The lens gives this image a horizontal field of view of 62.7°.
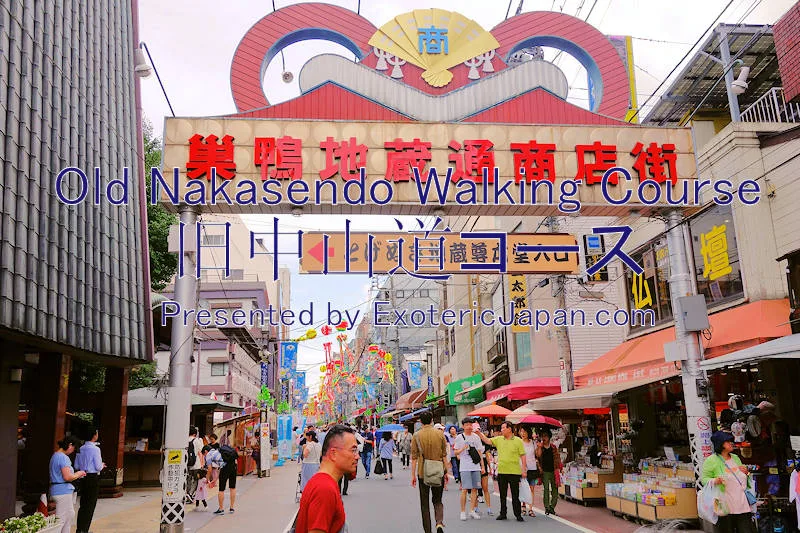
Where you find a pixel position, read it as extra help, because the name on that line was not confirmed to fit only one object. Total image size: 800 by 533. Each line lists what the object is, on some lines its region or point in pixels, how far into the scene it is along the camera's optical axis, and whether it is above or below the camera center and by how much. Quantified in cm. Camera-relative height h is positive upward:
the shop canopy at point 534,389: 2428 +34
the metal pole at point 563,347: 1892 +145
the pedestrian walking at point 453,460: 1731 -170
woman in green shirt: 768 -103
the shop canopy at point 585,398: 1351 -4
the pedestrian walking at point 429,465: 1001 -97
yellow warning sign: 1090 -76
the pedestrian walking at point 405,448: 2930 -206
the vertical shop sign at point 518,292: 2408 +385
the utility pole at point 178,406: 1072 +7
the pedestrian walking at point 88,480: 1109 -113
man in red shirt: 371 -48
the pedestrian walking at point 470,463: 1234 -117
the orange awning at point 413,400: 5456 +22
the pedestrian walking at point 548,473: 1298 -147
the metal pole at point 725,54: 1799 +959
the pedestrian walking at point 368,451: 2549 -188
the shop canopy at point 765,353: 916 +54
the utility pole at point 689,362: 1125 +53
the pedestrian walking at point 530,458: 1330 -119
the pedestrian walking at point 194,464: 1708 -141
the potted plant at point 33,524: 798 -134
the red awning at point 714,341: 1284 +113
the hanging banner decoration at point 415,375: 6539 +265
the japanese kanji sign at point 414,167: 1276 +460
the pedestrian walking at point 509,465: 1215 -120
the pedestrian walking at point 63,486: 972 -105
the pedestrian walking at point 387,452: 2370 -173
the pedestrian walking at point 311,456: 1469 -112
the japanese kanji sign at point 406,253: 1264 +285
